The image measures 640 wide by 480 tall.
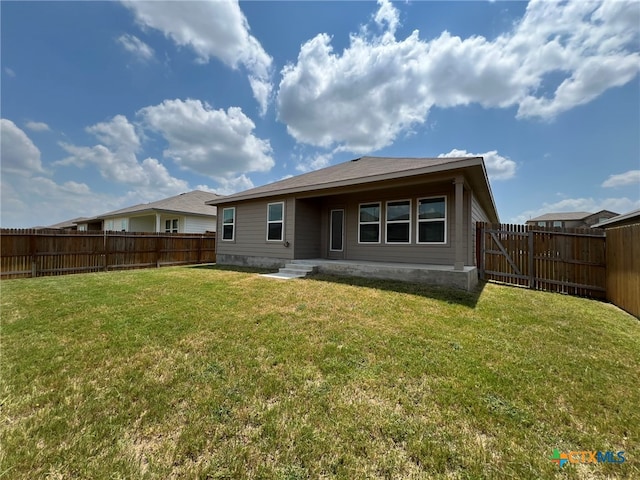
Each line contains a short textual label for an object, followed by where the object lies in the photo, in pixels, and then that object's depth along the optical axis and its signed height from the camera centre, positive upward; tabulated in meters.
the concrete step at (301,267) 8.05 -0.67
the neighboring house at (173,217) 16.45 +2.00
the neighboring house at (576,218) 35.56 +4.57
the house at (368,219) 6.79 +0.97
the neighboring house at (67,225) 27.14 +2.26
